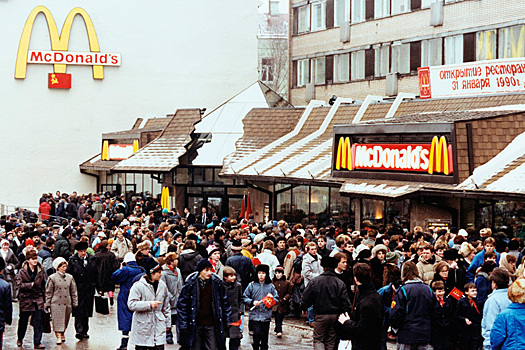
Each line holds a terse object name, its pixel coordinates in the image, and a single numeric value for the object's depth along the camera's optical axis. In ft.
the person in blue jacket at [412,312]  40.42
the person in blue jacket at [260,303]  49.34
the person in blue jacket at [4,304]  46.16
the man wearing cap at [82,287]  56.49
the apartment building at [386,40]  123.13
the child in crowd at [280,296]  57.62
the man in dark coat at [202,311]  42.16
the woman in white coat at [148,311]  43.83
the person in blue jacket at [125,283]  48.85
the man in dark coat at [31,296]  54.03
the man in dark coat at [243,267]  54.70
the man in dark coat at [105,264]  59.68
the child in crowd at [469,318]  44.73
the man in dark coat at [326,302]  41.73
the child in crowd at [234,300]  47.19
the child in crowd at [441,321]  43.60
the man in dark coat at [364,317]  36.22
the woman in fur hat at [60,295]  53.83
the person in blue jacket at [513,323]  31.78
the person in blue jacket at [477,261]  51.65
